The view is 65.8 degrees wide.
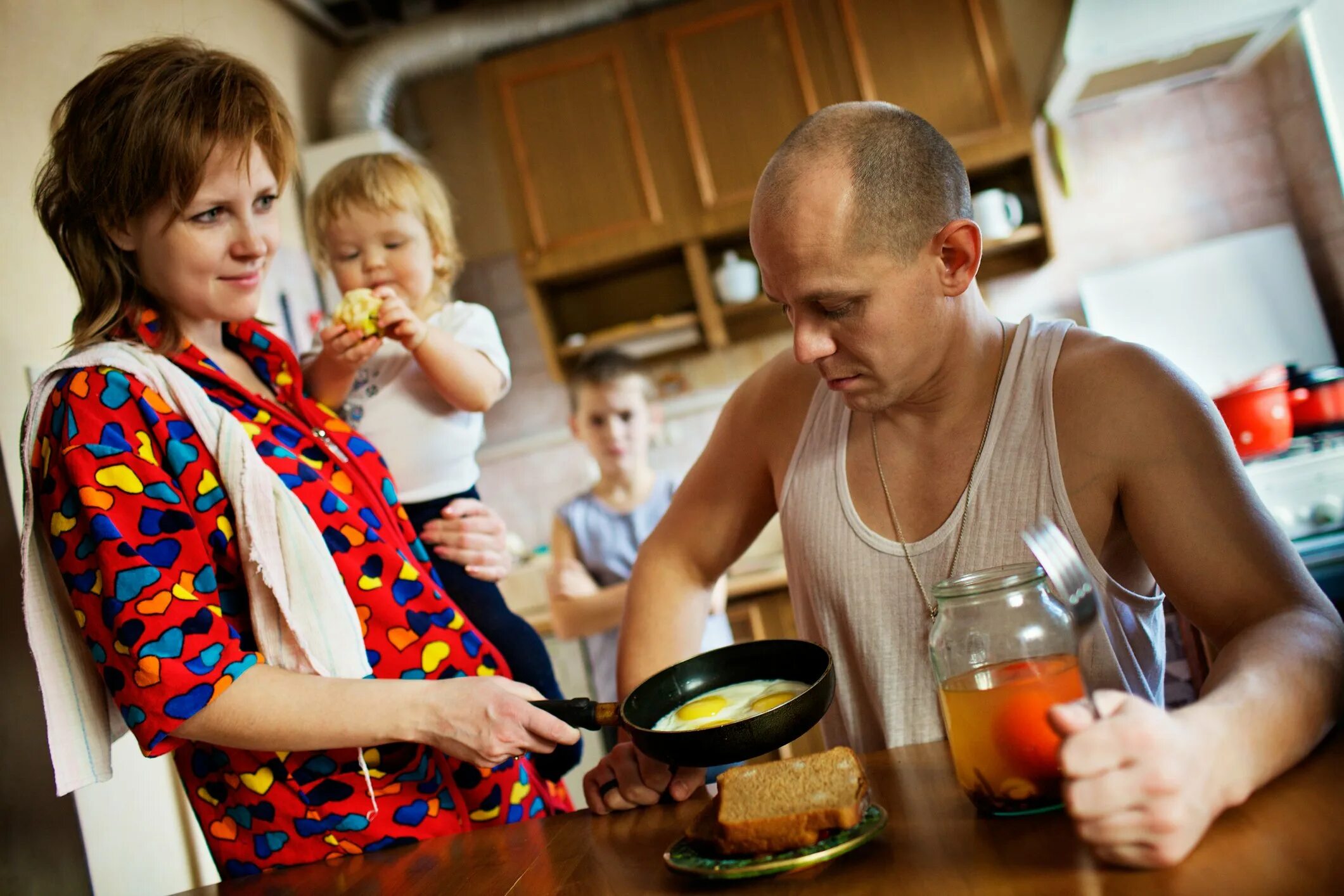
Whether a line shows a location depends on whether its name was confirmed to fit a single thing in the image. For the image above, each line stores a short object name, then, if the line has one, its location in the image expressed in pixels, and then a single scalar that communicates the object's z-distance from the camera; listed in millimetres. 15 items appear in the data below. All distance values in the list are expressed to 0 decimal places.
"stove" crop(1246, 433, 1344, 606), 2701
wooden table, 681
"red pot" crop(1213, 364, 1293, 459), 2867
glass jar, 766
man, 1006
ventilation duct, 3891
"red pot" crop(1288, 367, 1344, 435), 3006
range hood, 3045
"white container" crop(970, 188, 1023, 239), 3539
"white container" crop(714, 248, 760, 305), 3799
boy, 2863
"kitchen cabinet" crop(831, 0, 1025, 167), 3635
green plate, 785
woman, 1086
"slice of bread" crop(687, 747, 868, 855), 817
